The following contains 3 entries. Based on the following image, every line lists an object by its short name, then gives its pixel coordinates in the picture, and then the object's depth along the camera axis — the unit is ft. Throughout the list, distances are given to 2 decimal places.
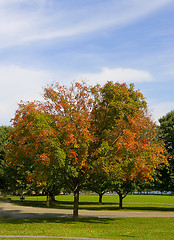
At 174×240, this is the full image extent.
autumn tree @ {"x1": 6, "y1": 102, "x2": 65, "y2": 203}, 71.46
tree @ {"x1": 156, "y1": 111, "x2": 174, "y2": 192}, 131.13
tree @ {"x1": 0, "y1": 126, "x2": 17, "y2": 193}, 158.40
